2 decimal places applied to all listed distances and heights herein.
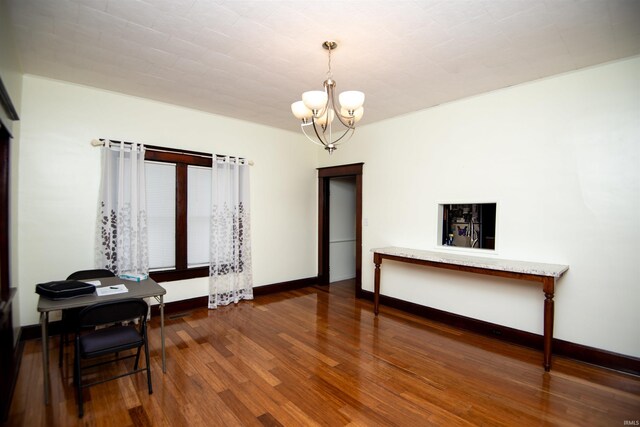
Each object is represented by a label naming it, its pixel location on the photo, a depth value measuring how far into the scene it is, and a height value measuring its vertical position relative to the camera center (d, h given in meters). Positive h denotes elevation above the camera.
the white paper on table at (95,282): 2.77 -0.71
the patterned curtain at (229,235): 4.40 -0.40
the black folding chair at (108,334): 2.12 -1.02
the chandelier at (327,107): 2.21 +0.80
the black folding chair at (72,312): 2.77 -0.99
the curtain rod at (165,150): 3.50 +0.78
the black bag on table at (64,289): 2.27 -0.64
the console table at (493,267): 2.74 -0.59
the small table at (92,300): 2.13 -0.72
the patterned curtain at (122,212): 3.52 -0.06
